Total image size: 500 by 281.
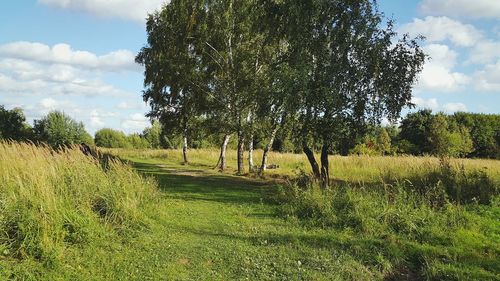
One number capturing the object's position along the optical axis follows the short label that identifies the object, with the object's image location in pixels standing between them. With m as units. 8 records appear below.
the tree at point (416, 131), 55.19
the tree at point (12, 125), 33.31
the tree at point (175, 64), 23.12
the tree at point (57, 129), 34.44
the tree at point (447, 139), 42.84
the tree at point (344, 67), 13.88
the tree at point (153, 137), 82.62
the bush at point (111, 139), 87.50
